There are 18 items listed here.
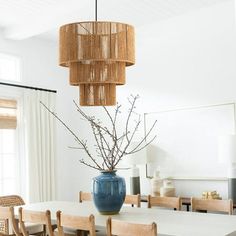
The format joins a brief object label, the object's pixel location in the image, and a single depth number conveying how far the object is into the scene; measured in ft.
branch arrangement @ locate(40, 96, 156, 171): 22.73
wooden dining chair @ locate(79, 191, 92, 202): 19.30
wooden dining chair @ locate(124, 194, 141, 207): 17.51
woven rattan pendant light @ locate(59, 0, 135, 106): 12.19
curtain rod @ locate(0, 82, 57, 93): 22.30
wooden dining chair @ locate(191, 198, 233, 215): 15.03
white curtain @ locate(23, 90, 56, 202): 23.02
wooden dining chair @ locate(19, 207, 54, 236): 13.21
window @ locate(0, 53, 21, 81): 23.18
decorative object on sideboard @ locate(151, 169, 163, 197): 21.11
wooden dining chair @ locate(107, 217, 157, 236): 10.30
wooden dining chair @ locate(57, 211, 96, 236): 11.92
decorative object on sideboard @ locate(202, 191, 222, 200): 19.10
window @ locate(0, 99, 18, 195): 22.34
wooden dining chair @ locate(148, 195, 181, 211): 16.37
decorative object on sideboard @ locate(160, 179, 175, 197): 20.67
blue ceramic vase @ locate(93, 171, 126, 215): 14.25
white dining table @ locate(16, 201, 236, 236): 11.43
